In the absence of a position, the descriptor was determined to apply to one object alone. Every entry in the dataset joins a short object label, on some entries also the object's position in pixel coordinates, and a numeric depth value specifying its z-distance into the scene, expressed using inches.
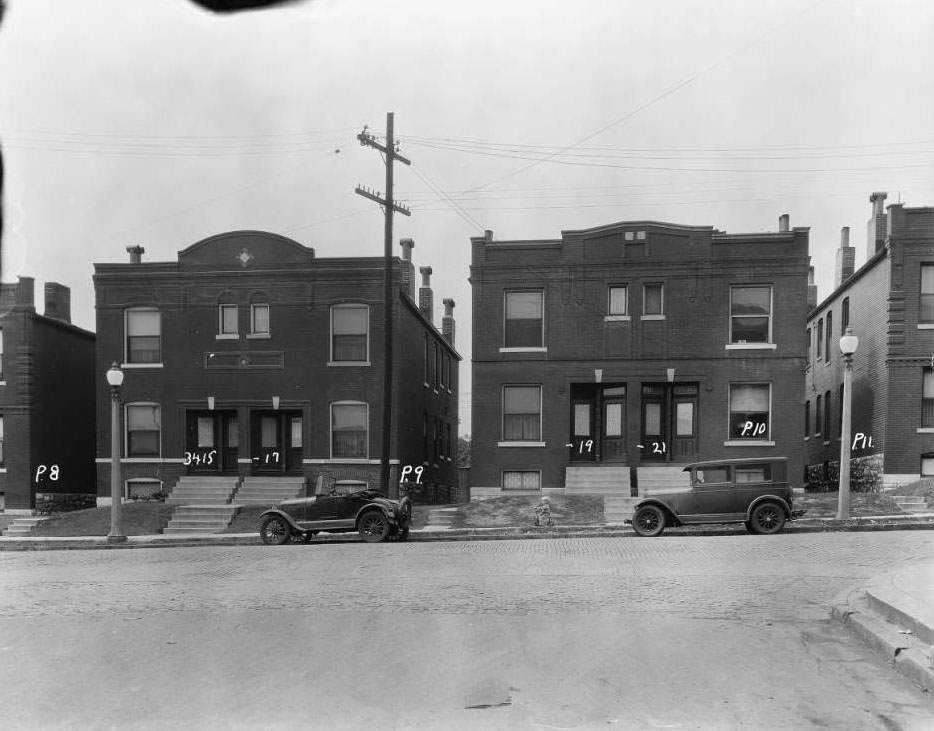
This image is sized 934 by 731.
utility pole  887.1
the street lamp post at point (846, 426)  732.7
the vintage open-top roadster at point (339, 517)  732.7
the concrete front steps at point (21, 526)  972.6
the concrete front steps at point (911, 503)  865.5
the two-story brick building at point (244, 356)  1077.1
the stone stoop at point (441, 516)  922.1
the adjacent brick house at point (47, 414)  1087.0
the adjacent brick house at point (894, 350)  994.1
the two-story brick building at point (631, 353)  1029.2
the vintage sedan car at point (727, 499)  695.1
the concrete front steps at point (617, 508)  920.2
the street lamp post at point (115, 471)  785.6
